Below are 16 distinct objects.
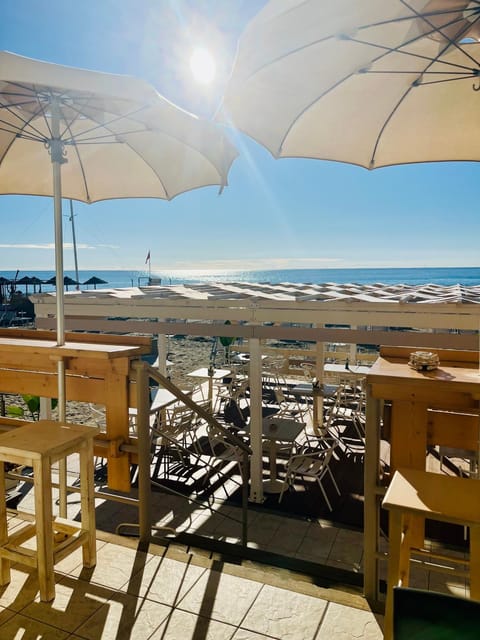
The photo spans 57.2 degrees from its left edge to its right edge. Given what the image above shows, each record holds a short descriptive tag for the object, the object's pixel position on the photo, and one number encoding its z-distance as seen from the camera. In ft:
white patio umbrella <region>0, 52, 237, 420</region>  6.53
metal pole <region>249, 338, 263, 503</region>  17.31
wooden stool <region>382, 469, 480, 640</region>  5.14
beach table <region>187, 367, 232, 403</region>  27.27
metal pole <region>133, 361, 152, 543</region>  7.98
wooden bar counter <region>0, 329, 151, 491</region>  8.30
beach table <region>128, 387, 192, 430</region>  20.80
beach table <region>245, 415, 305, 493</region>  17.56
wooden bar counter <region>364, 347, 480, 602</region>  6.56
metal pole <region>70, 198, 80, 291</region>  98.90
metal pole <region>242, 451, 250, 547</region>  10.55
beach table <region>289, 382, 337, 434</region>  23.36
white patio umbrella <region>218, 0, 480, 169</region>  6.34
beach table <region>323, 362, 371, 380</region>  26.53
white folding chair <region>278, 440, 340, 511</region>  15.70
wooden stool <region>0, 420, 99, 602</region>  6.32
